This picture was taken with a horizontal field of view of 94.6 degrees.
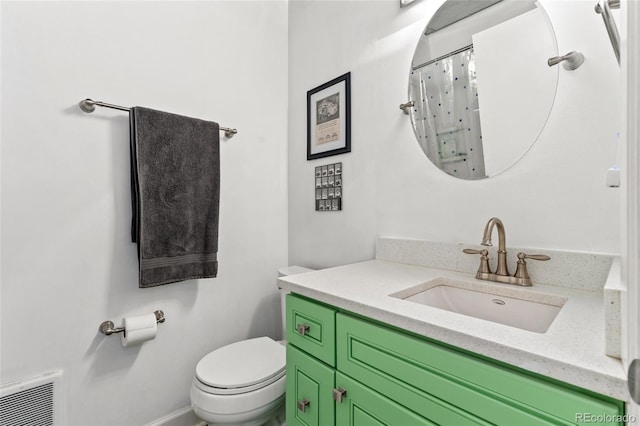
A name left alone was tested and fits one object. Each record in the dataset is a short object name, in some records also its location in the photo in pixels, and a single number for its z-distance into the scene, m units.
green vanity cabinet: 0.49
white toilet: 1.09
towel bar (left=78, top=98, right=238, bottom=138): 1.20
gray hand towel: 1.29
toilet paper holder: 1.25
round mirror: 0.97
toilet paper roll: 1.24
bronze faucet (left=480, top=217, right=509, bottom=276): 0.93
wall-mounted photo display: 1.57
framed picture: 1.54
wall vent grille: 1.05
